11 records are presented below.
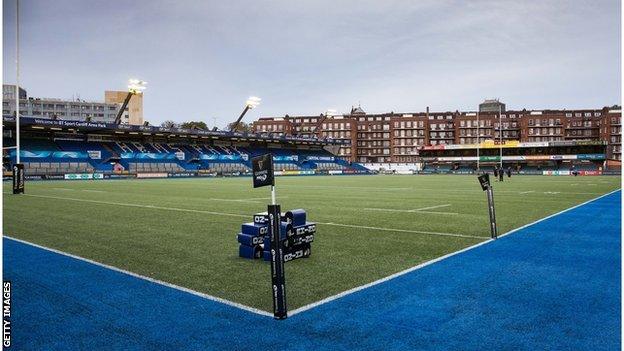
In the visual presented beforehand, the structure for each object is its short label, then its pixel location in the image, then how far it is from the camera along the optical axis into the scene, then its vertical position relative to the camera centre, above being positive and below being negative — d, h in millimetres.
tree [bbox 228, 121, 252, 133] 152238 +13884
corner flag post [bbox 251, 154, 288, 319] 5465 -1088
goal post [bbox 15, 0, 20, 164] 24219 +6817
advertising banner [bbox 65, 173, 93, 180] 56500 -734
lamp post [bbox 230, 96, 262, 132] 81812 +11956
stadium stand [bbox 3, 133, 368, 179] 59928 +1704
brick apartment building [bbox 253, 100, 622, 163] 121938 +10640
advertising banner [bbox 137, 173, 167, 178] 63259 -816
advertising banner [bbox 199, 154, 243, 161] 78688 +1984
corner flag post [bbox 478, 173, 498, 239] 11209 -821
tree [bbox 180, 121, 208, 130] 123625 +12258
